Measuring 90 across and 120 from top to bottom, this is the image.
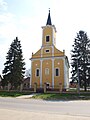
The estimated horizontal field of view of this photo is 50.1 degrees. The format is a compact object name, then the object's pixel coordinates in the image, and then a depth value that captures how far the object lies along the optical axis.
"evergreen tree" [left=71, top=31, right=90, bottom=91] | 16.41
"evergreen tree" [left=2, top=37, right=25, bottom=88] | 17.95
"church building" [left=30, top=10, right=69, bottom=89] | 19.54
